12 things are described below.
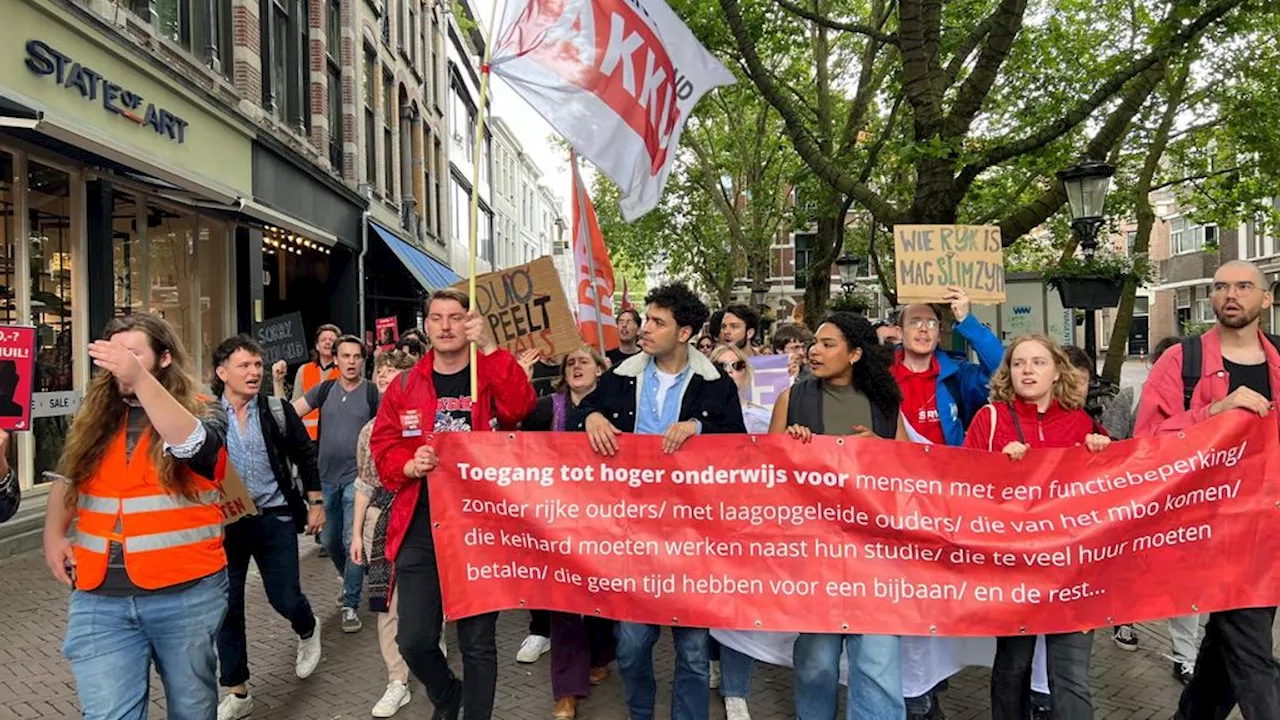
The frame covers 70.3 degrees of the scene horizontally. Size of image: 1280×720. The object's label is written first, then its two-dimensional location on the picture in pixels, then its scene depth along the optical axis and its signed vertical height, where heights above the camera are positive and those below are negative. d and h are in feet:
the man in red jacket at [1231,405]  11.72 -0.73
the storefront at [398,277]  66.44 +7.92
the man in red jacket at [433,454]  12.44 -1.16
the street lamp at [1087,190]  29.37 +5.44
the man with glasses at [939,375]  15.24 -0.28
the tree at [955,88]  25.96 +10.63
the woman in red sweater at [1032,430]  11.91 -1.02
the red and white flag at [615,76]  15.58 +5.38
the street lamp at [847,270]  63.77 +6.49
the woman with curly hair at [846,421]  12.01 -0.86
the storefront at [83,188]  27.55 +6.96
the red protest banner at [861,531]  12.17 -2.34
